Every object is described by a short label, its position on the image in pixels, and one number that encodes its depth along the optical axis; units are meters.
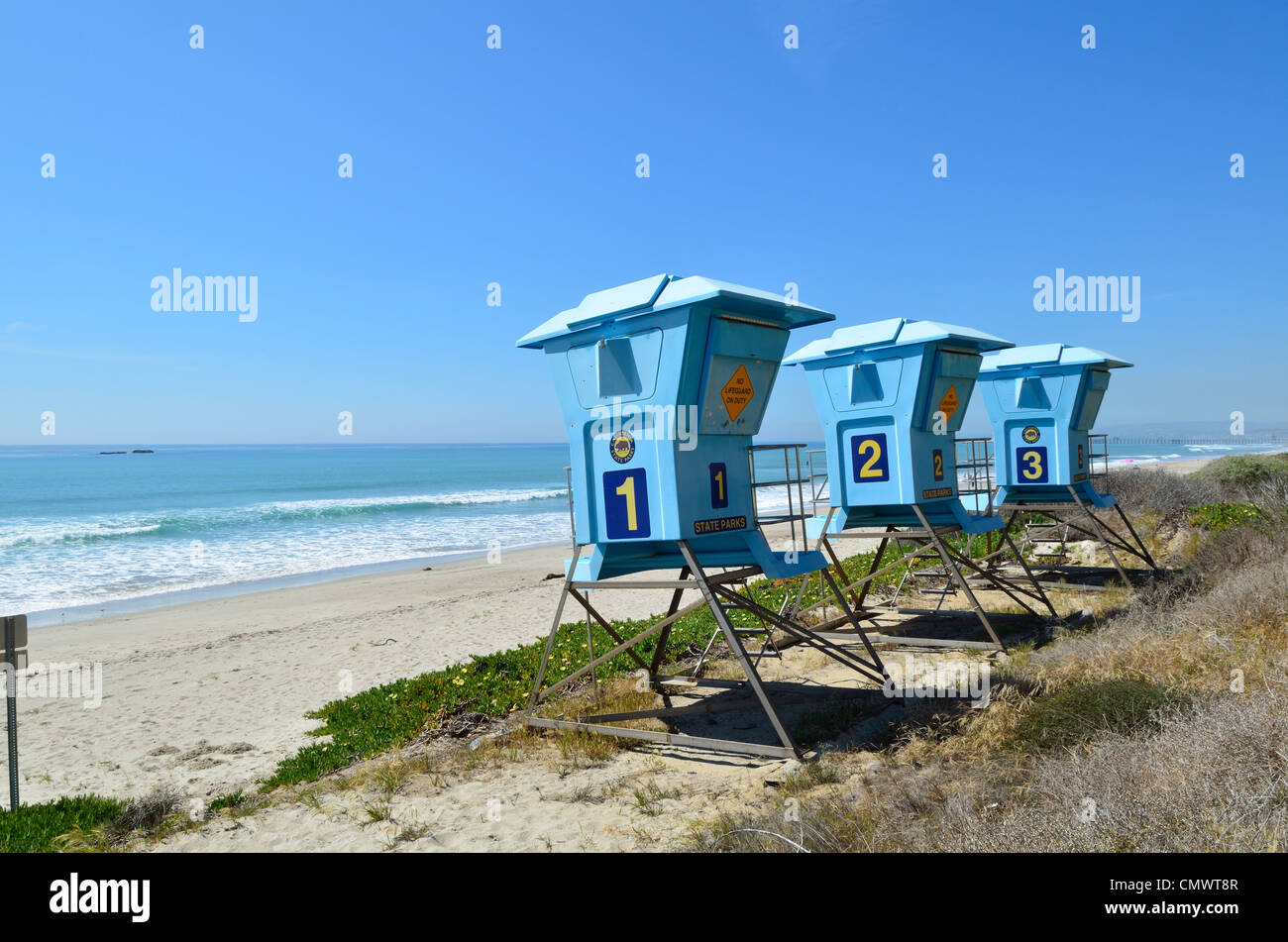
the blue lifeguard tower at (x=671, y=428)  6.68
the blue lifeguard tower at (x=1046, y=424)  13.27
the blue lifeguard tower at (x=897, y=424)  10.02
